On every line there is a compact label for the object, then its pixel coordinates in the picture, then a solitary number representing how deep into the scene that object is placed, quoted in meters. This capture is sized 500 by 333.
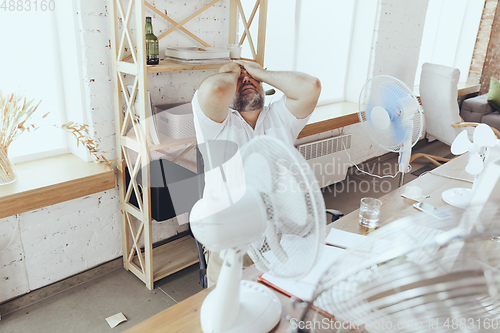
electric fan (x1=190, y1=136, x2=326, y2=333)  0.83
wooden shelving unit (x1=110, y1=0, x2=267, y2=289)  1.96
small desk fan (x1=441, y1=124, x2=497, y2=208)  1.68
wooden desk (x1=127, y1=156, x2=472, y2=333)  1.00
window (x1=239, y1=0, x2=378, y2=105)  3.33
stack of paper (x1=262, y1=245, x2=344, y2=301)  1.12
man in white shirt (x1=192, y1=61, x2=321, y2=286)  1.77
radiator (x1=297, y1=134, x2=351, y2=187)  3.48
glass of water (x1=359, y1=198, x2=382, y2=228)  1.56
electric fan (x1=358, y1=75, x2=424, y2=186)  1.89
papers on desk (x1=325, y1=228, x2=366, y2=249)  1.38
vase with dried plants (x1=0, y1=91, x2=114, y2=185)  1.85
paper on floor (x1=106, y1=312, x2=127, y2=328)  2.04
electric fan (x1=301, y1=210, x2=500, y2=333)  0.63
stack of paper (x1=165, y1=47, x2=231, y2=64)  2.11
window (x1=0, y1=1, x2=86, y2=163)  2.01
